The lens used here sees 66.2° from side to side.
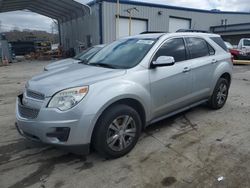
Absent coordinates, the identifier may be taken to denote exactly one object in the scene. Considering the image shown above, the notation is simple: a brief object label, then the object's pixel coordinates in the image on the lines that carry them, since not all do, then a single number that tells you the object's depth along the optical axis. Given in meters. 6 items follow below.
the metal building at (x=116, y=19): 15.73
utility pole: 16.02
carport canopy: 16.29
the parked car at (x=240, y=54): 13.08
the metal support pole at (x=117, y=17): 15.58
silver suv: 2.38
